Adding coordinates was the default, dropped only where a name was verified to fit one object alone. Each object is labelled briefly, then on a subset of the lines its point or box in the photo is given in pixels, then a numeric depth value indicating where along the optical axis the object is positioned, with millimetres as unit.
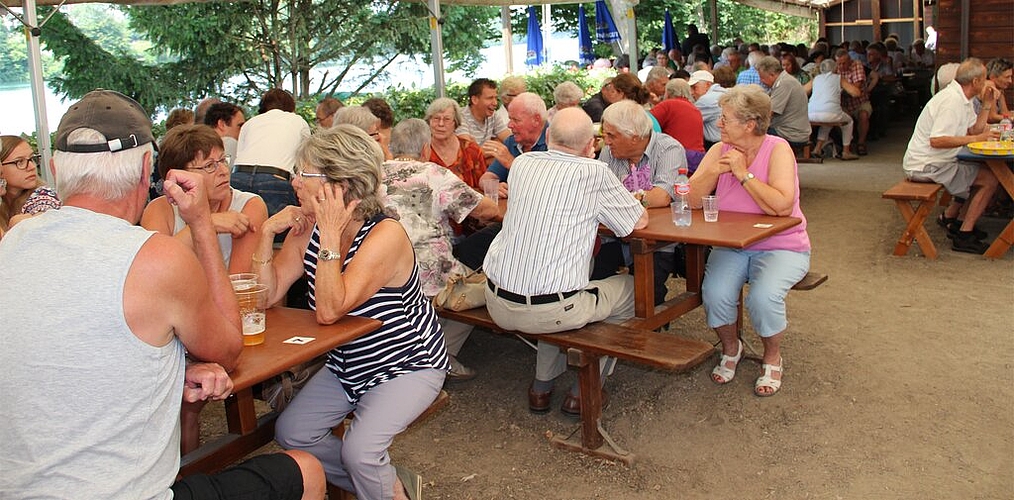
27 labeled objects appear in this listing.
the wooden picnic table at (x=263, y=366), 2277
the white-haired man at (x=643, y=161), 4105
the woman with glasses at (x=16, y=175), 3772
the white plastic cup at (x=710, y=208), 3906
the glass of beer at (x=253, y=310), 2436
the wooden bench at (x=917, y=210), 5793
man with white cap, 7949
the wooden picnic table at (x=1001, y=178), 5770
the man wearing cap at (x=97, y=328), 1715
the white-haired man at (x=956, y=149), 5930
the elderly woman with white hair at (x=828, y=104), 10250
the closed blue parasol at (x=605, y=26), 13359
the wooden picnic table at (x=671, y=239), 3526
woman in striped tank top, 2559
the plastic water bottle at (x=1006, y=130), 5992
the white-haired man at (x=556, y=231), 3326
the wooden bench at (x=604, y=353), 3137
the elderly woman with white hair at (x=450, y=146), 4953
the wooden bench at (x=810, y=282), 4031
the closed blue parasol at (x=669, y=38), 14703
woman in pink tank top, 3879
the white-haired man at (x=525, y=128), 5032
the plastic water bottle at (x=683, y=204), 3803
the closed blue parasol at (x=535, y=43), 14344
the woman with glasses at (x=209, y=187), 3100
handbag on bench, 3824
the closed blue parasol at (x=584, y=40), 14484
